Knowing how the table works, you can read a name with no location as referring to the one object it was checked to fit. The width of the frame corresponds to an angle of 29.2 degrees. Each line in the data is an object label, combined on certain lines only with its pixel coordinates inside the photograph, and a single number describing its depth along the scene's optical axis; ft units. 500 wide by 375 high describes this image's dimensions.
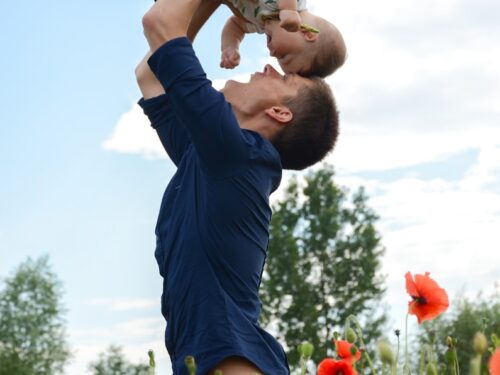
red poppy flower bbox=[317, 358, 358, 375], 11.32
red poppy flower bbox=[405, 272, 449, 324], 11.72
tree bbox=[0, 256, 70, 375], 109.40
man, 9.63
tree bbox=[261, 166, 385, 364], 87.81
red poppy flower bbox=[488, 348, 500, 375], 5.52
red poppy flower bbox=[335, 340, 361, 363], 12.10
